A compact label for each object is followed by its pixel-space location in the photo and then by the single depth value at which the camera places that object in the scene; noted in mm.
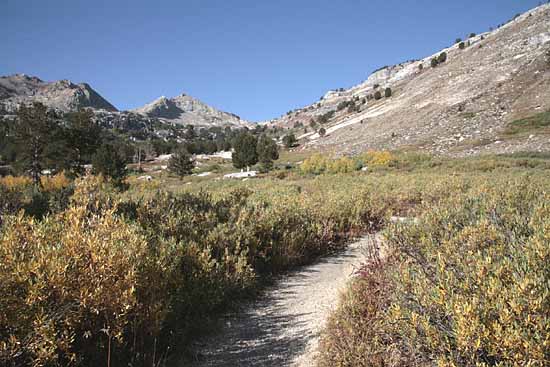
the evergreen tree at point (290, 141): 79125
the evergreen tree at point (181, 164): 51156
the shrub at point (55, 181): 25173
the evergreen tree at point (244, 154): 51594
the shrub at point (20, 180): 26438
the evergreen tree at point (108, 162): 34562
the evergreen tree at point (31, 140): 29562
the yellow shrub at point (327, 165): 31875
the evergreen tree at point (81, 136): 36375
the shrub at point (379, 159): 30891
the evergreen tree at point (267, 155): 42781
